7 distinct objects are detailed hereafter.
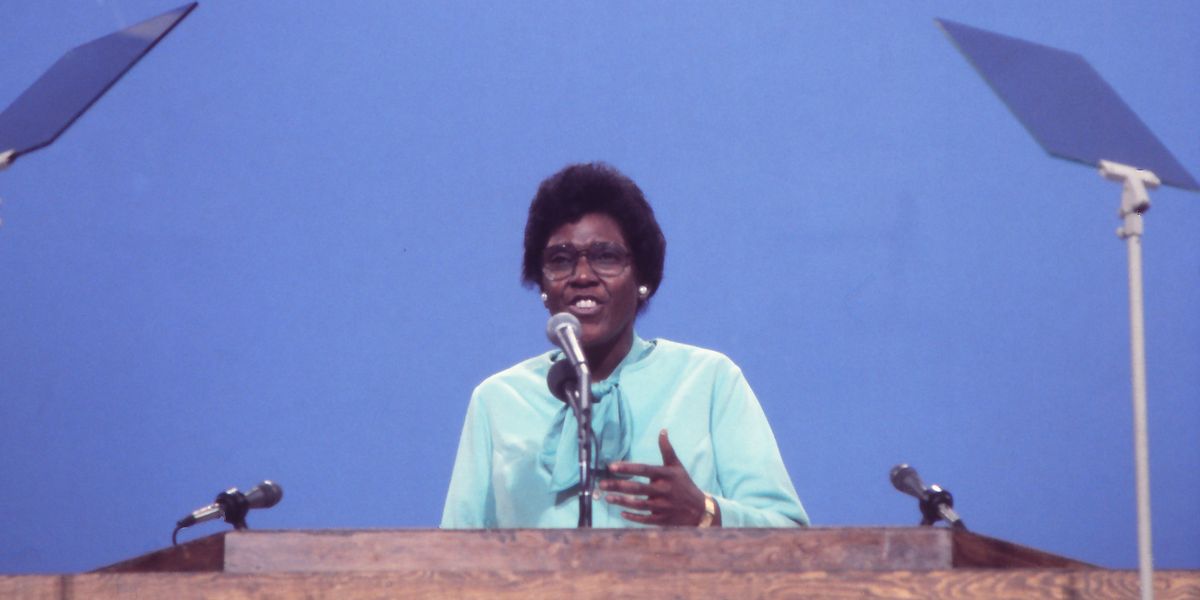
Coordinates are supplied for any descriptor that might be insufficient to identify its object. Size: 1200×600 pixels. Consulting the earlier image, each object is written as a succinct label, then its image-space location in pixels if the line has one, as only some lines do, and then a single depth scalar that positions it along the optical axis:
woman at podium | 11.93
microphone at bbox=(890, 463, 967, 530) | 11.71
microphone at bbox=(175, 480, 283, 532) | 11.70
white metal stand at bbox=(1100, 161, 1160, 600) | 11.14
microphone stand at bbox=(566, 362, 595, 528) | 11.56
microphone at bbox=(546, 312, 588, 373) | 11.60
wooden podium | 11.16
